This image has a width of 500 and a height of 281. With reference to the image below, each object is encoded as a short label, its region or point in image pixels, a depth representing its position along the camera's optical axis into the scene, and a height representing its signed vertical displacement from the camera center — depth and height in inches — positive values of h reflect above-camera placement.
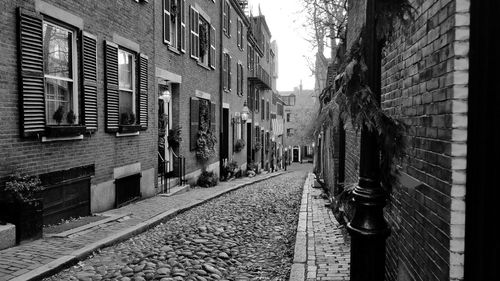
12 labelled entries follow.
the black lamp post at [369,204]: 97.0 -18.8
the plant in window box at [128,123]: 386.1 +0.1
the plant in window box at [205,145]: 618.8 -33.0
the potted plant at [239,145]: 896.3 -46.3
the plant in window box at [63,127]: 276.2 -3.0
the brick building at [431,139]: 90.7 -3.7
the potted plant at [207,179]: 615.5 -83.6
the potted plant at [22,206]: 227.9 -46.4
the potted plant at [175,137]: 533.6 -17.6
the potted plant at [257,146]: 1185.4 -64.0
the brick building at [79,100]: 248.1 +16.9
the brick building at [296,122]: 2546.8 +5.6
